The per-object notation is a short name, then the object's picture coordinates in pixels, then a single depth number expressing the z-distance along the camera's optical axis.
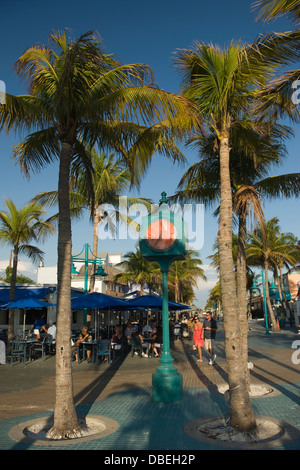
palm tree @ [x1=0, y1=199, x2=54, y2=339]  17.56
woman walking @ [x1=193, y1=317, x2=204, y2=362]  14.75
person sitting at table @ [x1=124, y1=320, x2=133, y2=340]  18.49
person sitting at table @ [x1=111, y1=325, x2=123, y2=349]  15.16
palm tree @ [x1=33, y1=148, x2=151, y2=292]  19.36
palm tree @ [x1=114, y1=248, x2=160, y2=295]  36.31
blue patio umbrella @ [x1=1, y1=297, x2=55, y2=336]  14.90
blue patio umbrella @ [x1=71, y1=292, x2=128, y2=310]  15.38
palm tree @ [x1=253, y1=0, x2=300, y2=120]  6.34
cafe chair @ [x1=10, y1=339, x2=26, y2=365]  14.17
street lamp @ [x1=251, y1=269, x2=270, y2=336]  27.53
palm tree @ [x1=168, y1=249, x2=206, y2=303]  50.34
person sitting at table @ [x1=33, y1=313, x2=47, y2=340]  17.08
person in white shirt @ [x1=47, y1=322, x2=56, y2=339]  16.20
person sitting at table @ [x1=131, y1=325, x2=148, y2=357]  15.58
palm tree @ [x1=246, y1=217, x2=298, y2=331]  30.65
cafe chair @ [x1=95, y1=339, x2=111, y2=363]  14.02
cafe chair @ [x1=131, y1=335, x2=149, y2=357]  15.54
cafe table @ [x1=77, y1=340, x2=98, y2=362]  14.09
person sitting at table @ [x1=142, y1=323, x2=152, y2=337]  18.08
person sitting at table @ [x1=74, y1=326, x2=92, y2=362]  14.60
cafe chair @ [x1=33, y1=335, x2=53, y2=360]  15.22
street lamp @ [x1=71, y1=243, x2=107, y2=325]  19.54
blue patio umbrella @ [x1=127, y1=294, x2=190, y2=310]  17.30
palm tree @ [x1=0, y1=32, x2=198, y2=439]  5.94
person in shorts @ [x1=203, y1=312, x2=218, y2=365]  13.14
